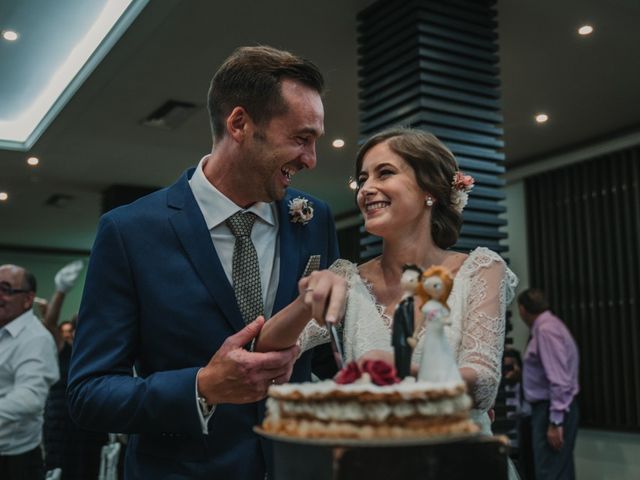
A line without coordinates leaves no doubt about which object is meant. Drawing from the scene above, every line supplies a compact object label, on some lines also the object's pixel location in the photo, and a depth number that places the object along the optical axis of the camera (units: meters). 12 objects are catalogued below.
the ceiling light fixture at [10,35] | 6.37
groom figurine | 1.33
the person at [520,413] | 7.41
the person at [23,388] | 4.15
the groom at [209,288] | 1.65
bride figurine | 1.31
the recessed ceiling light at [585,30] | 5.76
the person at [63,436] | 5.91
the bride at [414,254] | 1.97
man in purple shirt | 6.48
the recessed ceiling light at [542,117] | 7.89
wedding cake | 1.16
